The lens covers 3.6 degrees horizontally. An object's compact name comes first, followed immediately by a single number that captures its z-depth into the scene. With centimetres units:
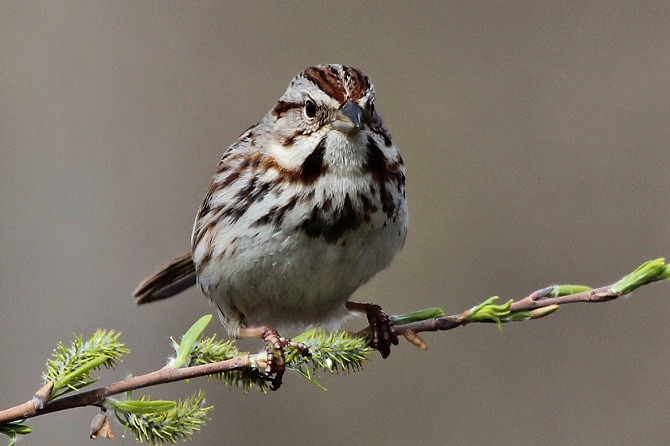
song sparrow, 262
